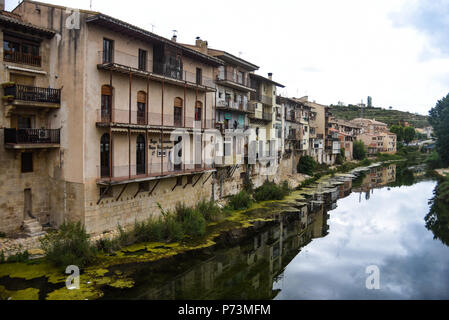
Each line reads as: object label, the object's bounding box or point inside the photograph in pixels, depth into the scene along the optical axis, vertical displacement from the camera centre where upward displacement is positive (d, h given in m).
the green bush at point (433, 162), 65.38 -1.90
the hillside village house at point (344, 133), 70.86 +3.99
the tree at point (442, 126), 51.03 +4.17
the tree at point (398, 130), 104.31 +7.01
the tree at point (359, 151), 77.69 +0.29
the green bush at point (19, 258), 14.87 -4.80
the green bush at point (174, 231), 19.19 -4.56
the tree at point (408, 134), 105.88 +5.97
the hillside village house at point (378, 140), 90.87 +3.44
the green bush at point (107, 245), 16.88 -4.78
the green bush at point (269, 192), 31.31 -3.85
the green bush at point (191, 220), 20.30 -4.29
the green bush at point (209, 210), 23.32 -4.11
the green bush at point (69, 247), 14.55 -4.34
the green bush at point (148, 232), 18.64 -4.52
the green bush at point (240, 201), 27.47 -4.11
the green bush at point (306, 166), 47.25 -1.97
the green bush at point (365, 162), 72.52 -2.22
